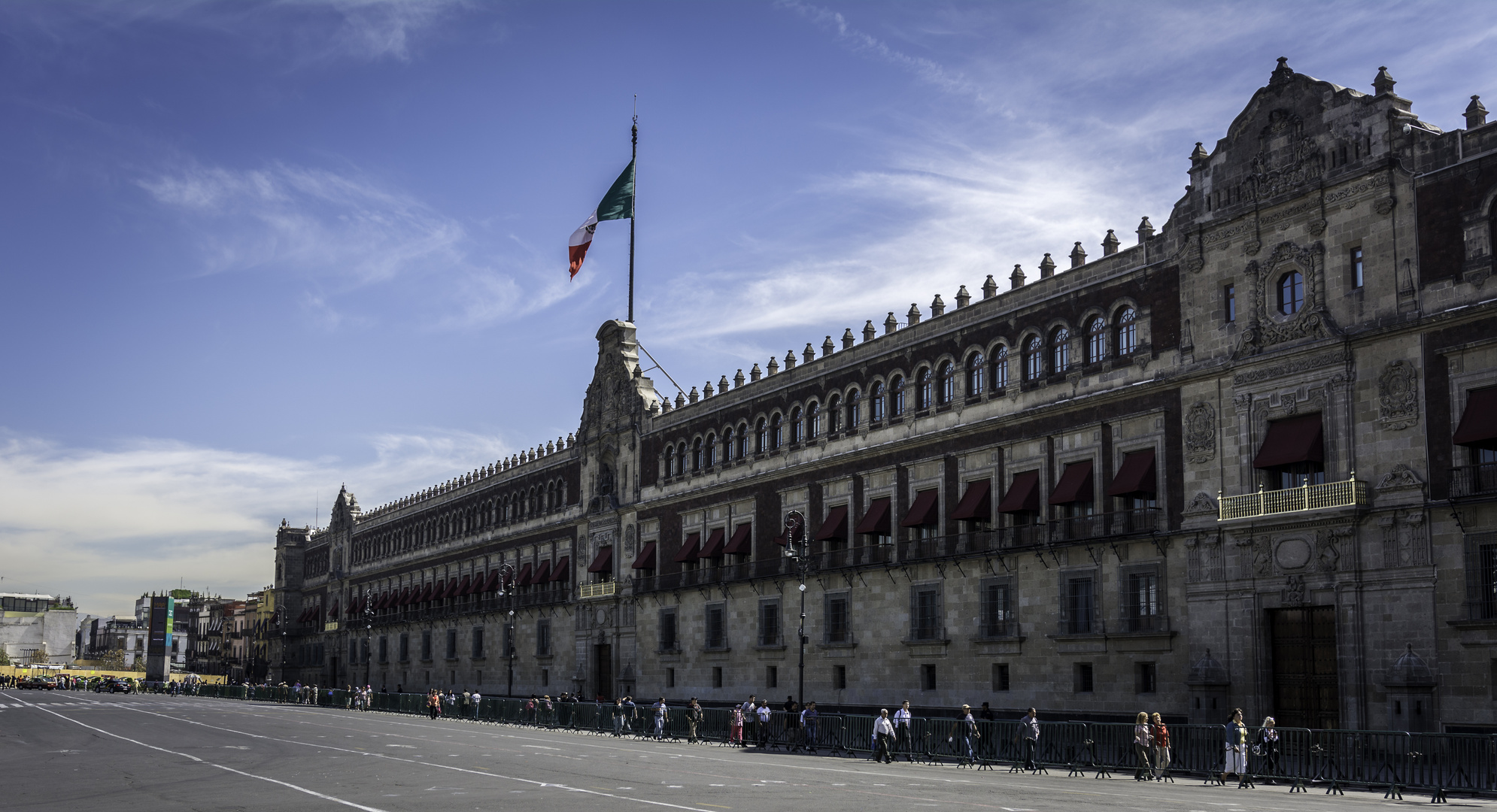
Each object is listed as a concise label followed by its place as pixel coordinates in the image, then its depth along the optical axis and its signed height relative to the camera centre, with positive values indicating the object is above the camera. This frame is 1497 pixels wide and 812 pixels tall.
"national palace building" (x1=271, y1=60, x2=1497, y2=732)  31.31 +3.71
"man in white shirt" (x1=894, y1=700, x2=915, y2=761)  35.88 -3.50
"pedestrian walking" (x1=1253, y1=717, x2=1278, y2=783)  27.97 -3.10
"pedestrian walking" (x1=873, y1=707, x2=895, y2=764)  34.50 -3.57
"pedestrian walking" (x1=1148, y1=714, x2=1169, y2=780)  29.00 -3.18
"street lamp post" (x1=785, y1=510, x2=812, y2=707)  43.19 +1.84
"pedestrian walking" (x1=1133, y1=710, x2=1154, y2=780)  28.81 -3.14
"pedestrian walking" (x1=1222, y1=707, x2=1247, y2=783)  27.73 -3.04
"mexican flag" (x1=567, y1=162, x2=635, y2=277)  66.19 +18.87
